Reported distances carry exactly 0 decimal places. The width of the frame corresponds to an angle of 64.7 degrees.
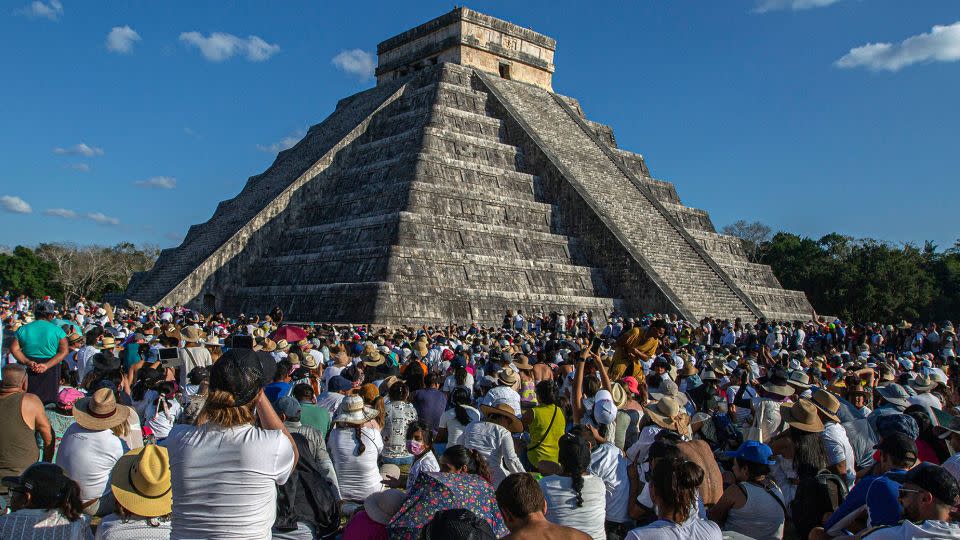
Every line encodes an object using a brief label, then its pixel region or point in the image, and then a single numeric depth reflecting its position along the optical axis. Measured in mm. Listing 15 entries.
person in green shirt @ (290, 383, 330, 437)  6277
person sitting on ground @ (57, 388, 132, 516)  4926
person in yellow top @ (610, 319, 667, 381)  9742
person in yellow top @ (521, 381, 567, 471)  6281
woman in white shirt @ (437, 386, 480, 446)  6160
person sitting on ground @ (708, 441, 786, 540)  4566
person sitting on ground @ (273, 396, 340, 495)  5109
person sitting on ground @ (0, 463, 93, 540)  3602
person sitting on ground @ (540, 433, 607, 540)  4602
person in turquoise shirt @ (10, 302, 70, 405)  7473
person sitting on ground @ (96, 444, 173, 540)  3787
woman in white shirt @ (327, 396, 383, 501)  5594
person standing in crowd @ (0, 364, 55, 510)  5000
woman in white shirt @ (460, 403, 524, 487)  5602
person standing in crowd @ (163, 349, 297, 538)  3199
